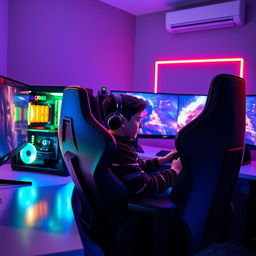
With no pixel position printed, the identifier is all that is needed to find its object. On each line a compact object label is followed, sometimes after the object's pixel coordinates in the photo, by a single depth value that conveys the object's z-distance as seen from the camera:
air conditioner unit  2.84
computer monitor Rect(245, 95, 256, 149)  2.27
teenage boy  1.30
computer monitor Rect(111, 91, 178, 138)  2.64
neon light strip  2.89
